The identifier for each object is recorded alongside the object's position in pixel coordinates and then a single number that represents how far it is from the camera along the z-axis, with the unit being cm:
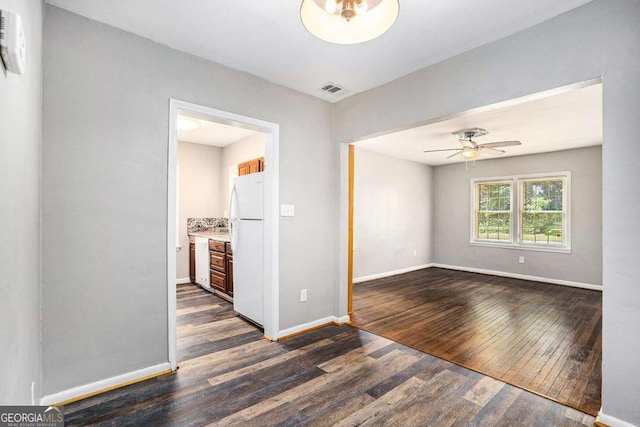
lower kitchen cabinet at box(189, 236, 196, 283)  546
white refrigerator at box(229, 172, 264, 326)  334
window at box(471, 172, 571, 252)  580
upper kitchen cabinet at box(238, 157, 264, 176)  447
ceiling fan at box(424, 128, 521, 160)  444
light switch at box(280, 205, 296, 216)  317
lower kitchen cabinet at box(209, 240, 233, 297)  436
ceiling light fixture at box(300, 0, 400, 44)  146
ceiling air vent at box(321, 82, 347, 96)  314
